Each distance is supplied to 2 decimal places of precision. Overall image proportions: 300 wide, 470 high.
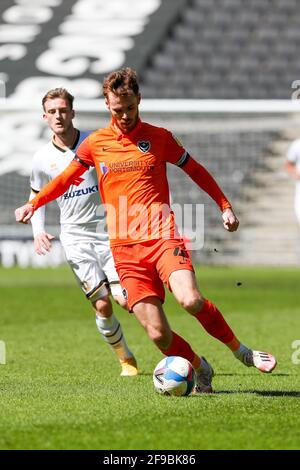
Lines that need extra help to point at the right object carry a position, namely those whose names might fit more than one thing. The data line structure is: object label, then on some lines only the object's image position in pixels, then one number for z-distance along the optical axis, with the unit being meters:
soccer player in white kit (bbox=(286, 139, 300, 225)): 30.67
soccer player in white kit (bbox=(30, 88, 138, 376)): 18.11
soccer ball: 13.90
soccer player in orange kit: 14.13
